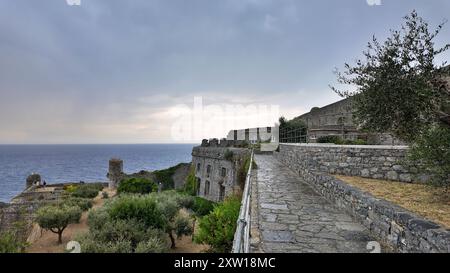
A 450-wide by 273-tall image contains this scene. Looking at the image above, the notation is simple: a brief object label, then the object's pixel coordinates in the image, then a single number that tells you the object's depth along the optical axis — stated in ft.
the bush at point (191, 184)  96.53
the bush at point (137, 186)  86.22
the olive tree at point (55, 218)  48.03
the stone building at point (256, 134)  96.48
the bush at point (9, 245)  31.24
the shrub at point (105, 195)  91.19
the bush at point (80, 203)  64.58
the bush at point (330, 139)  48.75
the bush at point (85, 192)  86.12
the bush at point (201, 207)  73.25
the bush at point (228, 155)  76.07
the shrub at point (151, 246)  31.07
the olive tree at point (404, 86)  17.38
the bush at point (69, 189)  92.12
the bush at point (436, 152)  18.01
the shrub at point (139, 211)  38.65
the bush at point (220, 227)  23.49
